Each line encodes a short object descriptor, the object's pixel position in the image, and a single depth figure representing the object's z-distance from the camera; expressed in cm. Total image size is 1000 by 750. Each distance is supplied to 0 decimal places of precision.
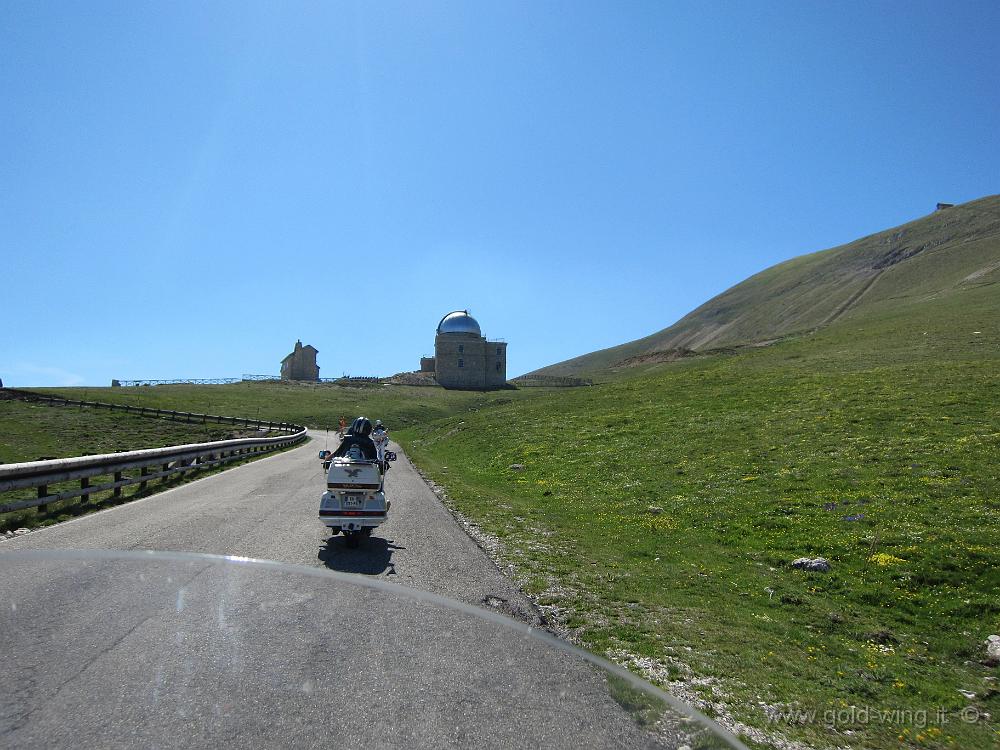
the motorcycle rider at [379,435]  1589
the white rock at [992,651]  646
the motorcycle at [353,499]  1030
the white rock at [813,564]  980
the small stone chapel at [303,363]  12212
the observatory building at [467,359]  10975
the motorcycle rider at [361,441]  1115
